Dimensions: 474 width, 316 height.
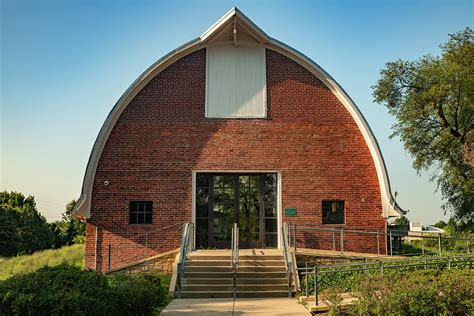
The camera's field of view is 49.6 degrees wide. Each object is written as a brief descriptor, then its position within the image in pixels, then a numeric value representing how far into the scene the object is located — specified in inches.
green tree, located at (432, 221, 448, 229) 2132.8
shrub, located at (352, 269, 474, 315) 317.1
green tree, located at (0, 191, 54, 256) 1364.4
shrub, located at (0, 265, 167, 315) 290.5
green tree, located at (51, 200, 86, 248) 1609.3
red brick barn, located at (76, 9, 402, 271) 630.5
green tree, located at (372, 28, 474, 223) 749.9
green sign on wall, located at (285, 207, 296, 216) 633.6
